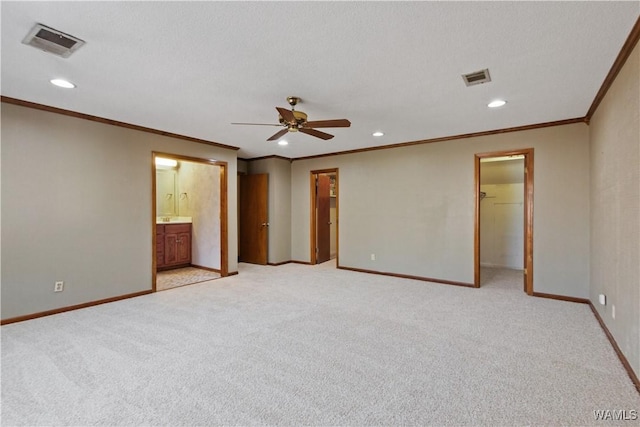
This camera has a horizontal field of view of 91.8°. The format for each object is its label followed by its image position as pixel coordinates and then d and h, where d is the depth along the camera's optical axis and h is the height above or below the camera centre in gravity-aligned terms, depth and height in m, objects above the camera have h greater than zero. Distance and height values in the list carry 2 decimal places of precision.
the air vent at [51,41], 2.02 +1.19
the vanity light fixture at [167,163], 6.53 +1.10
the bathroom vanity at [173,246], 6.08 -0.64
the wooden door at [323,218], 6.93 -0.11
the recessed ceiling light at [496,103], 3.34 +1.20
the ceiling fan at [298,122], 3.13 +0.94
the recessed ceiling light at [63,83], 2.82 +1.22
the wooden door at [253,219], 6.81 -0.12
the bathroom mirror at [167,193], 6.84 +0.47
